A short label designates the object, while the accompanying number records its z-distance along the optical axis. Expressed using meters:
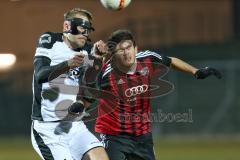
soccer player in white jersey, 16.31
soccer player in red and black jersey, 17.91
